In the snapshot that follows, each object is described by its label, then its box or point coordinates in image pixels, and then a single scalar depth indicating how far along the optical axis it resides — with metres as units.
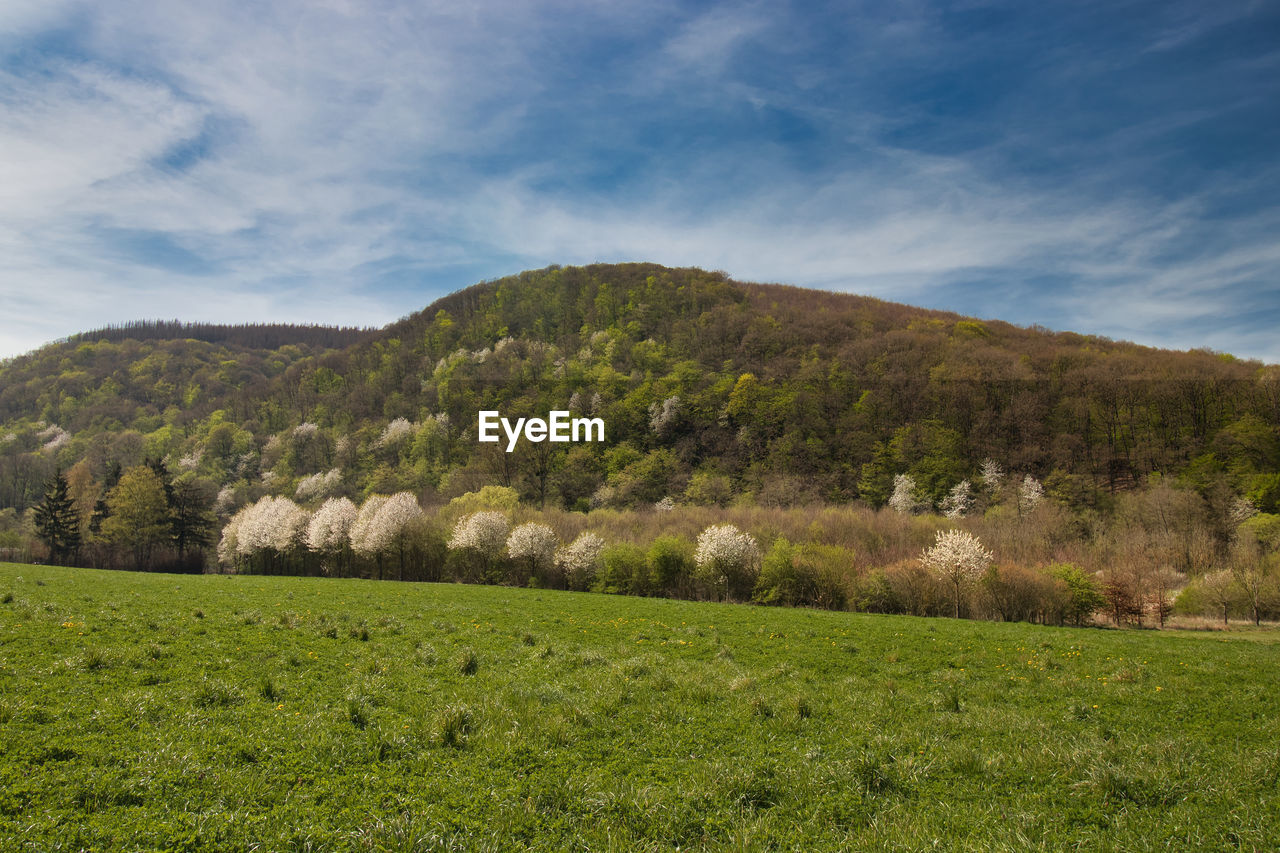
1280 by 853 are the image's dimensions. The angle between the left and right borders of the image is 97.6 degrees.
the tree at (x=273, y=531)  72.50
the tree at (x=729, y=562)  53.38
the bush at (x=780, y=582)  50.00
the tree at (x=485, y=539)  62.41
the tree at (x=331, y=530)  69.88
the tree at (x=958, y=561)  43.22
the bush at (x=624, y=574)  57.09
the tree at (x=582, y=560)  59.38
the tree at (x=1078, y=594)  45.38
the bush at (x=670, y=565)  56.03
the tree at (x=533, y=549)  60.84
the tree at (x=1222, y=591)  50.31
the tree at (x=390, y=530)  65.69
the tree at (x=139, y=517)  72.94
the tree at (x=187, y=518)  76.19
